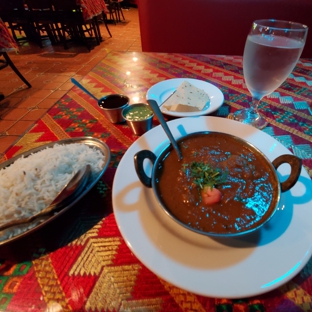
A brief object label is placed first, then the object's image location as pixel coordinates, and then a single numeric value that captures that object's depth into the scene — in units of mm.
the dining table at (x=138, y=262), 286
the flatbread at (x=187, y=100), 506
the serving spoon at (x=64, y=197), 320
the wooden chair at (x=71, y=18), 1984
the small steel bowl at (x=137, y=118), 471
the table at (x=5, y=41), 1158
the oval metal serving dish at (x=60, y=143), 311
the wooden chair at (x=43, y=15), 2044
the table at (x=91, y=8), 1966
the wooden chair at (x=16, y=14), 2072
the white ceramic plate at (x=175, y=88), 500
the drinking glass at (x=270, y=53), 421
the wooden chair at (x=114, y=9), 3066
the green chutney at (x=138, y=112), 493
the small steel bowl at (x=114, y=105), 506
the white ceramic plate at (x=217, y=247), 274
